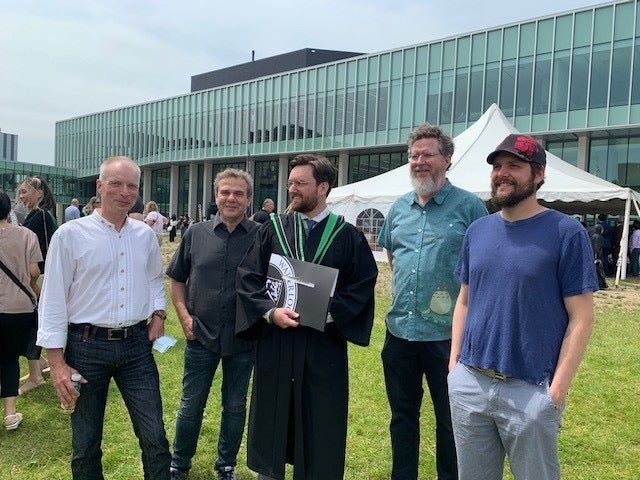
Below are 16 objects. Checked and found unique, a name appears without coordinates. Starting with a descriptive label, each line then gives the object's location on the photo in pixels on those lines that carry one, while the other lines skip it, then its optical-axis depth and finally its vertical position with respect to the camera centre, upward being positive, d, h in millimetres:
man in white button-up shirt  2594 -582
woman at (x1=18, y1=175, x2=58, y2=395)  4953 -152
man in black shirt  3336 -718
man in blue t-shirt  2188 -426
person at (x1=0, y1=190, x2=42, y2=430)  3898 -745
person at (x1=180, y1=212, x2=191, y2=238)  34438 -968
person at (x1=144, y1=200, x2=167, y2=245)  10484 -223
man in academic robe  2820 -688
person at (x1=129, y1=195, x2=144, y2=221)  7086 -94
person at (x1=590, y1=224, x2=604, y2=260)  14469 -392
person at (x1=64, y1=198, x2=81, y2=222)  12841 -234
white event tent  13117 +967
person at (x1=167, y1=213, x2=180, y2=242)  26297 -1322
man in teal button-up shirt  3150 -455
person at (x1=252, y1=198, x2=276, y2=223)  8430 -38
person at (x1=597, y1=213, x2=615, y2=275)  16875 -444
